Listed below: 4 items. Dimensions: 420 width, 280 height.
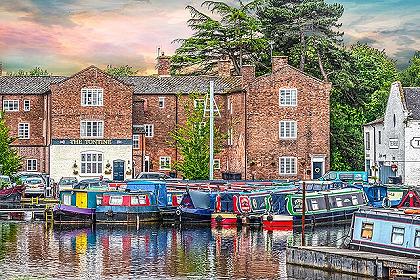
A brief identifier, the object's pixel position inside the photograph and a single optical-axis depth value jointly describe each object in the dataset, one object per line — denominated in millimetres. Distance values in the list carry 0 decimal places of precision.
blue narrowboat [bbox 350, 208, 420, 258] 45625
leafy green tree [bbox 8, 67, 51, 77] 182288
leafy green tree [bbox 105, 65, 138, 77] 186625
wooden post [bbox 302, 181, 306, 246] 48850
